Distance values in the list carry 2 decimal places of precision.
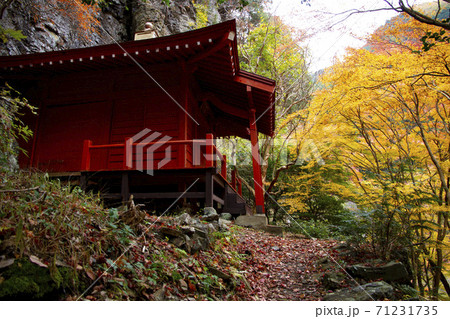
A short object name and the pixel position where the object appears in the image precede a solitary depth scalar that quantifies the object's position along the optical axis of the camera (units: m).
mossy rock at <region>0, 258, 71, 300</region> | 2.12
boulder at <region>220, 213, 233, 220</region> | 9.02
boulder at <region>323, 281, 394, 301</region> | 3.88
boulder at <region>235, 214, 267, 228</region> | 8.82
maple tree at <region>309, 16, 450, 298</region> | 5.40
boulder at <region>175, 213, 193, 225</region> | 4.83
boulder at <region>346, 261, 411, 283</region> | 4.76
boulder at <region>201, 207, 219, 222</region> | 6.27
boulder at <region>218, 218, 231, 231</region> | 6.35
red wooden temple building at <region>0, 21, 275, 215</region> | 7.56
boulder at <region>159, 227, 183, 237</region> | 4.28
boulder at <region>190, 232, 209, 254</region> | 4.39
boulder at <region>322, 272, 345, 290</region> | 4.66
